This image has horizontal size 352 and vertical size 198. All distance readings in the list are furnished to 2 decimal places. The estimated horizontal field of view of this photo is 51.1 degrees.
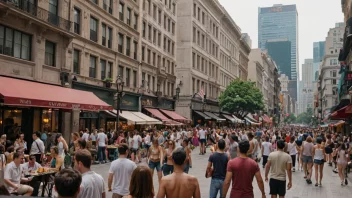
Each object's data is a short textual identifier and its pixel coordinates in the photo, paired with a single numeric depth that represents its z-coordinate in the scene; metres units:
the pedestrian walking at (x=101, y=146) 20.11
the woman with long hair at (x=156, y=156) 12.45
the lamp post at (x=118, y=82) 25.00
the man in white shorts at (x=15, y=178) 8.93
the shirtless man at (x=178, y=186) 5.03
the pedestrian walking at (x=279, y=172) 8.84
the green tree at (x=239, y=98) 58.53
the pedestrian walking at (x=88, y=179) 5.18
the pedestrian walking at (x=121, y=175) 7.22
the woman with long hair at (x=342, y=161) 14.72
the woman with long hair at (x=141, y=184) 4.52
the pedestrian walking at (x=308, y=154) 15.13
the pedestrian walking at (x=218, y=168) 8.42
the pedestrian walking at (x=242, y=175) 6.68
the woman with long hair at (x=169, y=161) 11.36
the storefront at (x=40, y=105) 18.75
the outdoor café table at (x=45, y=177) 10.92
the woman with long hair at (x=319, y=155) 14.63
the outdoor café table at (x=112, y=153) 21.57
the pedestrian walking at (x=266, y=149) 17.14
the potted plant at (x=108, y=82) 30.39
